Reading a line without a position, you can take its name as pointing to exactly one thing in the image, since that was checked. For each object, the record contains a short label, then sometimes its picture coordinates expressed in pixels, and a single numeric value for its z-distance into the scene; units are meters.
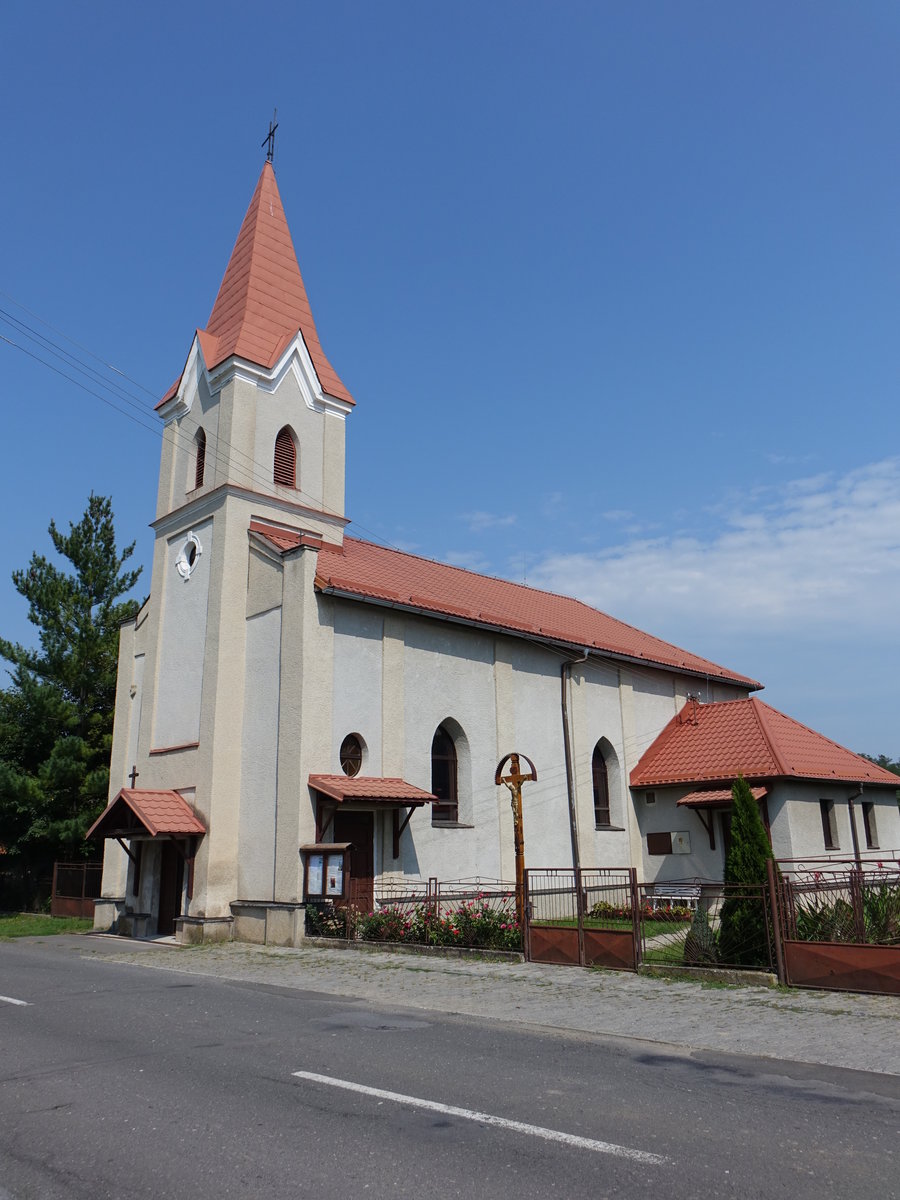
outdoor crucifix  14.56
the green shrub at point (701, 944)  12.20
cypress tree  11.80
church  18.81
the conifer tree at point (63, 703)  27.66
